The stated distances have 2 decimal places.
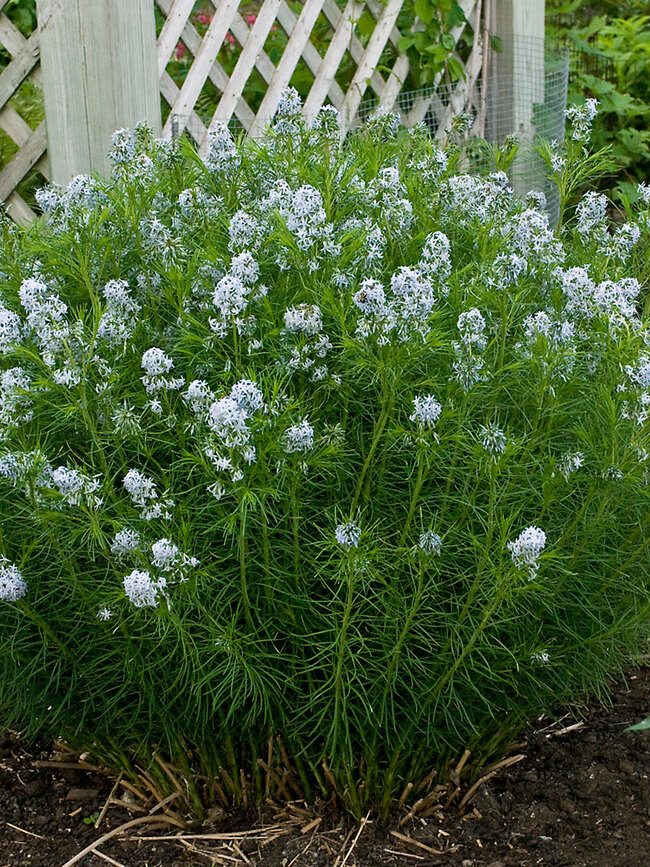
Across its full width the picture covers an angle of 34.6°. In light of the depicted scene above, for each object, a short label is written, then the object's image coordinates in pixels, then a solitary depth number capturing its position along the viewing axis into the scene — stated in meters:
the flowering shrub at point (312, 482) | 2.48
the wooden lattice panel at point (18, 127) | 4.71
